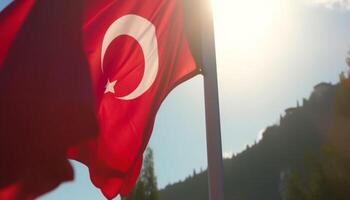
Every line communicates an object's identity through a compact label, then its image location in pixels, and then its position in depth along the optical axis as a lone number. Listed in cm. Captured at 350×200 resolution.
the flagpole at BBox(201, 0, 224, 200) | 341
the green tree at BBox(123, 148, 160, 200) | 2505
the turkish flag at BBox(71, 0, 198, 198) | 390
